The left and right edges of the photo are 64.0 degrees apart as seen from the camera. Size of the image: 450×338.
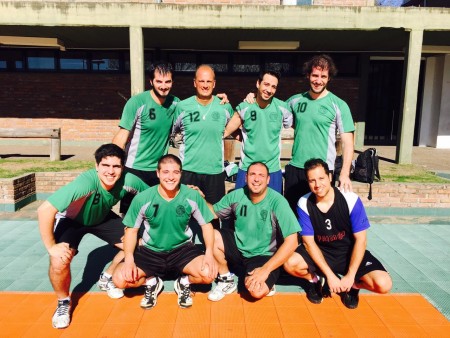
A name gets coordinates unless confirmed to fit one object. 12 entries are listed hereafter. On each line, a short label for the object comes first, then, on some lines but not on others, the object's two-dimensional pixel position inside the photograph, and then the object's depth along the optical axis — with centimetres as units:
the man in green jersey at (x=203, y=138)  409
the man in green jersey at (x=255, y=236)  344
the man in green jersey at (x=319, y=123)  398
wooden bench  946
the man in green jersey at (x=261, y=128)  411
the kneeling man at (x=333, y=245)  339
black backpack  673
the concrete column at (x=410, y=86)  913
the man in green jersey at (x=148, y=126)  403
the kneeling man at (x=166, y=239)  343
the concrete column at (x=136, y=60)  887
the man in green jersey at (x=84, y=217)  315
